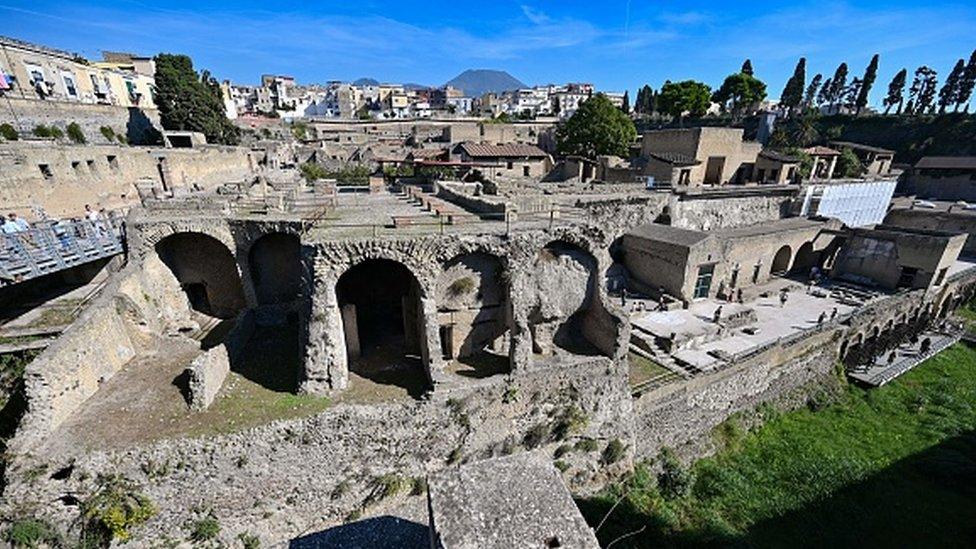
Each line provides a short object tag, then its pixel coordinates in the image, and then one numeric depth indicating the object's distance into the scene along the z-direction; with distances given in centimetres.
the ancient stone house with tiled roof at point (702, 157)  3409
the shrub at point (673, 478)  1552
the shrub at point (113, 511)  1038
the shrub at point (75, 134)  2839
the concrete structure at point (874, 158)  4345
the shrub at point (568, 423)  1409
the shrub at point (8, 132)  2259
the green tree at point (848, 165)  4084
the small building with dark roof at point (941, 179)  4331
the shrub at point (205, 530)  1098
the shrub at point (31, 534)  1000
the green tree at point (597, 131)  4203
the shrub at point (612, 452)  1488
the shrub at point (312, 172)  4168
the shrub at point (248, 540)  1134
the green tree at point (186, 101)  4116
